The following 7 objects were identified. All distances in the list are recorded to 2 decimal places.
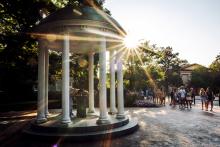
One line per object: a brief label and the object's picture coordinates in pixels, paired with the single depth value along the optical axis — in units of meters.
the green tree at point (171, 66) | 56.42
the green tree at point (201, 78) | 51.48
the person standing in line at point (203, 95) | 15.64
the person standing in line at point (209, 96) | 15.05
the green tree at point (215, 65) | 46.85
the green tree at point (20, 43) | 12.14
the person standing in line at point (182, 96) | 16.76
